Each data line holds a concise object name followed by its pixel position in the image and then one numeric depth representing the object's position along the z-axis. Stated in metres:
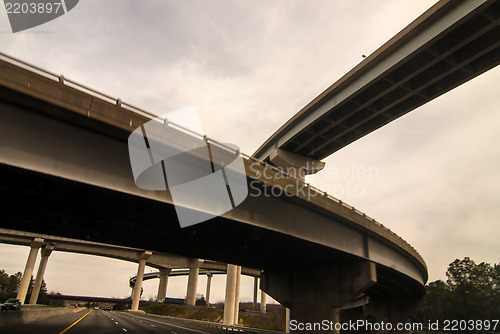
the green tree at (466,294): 72.57
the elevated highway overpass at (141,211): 10.70
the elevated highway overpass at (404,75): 21.00
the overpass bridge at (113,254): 65.88
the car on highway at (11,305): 36.22
